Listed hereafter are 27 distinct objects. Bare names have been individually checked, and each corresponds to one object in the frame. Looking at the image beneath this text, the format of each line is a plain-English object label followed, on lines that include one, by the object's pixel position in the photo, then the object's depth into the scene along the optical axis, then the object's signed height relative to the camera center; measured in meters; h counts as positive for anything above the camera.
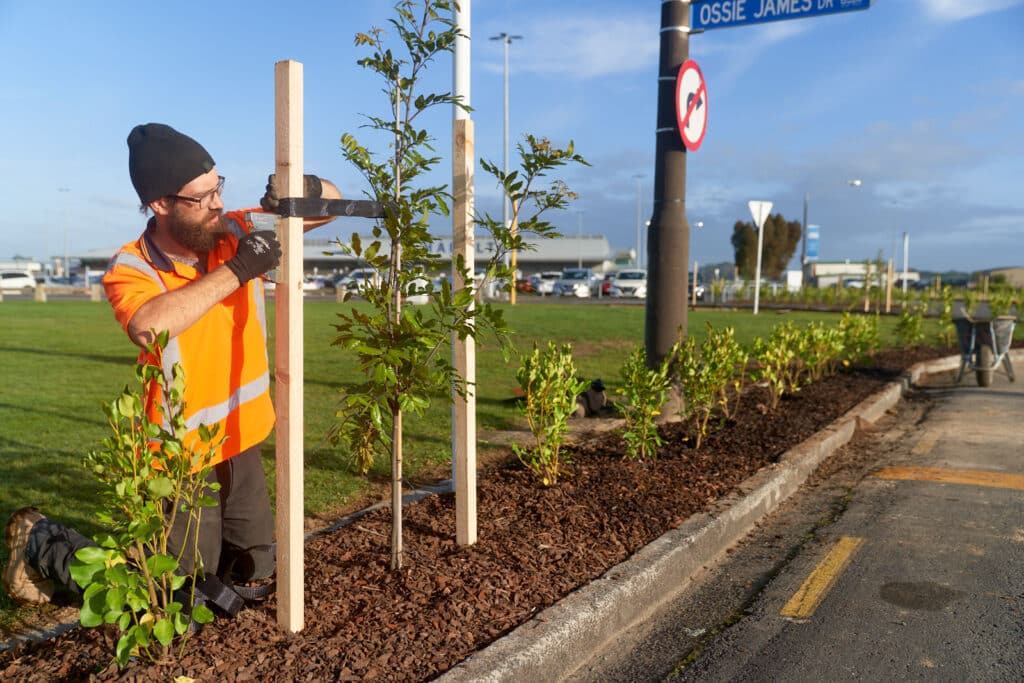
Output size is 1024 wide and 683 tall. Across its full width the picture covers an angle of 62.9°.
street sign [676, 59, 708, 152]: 7.26 +1.59
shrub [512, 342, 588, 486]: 5.01 -0.75
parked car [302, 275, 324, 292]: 51.75 -0.30
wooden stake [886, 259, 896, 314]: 27.78 +0.02
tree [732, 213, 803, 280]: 64.12 +3.25
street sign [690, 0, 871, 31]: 7.31 +2.42
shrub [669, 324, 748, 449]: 6.47 -0.67
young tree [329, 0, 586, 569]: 3.32 -0.03
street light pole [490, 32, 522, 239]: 42.25 +12.28
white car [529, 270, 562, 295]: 52.03 +0.15
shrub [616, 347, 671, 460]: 5.75 -0.84
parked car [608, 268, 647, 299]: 47.25 +0.01
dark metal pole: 7.42 +0.60
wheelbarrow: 10.84 -0.70
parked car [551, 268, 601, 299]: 48.44 -0.03
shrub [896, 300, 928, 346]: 13.94 -0.68
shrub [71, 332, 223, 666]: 2.42 -0.73
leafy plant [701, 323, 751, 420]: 6.71 -0.58
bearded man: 2.77 -0.18
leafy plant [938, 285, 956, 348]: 15.00 -0.62
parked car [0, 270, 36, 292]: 56.41 -0.37
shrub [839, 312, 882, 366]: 11.16 -0.68
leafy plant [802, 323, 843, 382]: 9.52 -0.74
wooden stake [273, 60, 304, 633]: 2.82 -0.28
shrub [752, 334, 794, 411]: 8.30 -0.77
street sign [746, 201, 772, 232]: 19.69 +1.77
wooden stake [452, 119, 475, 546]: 3.81 -0.37
